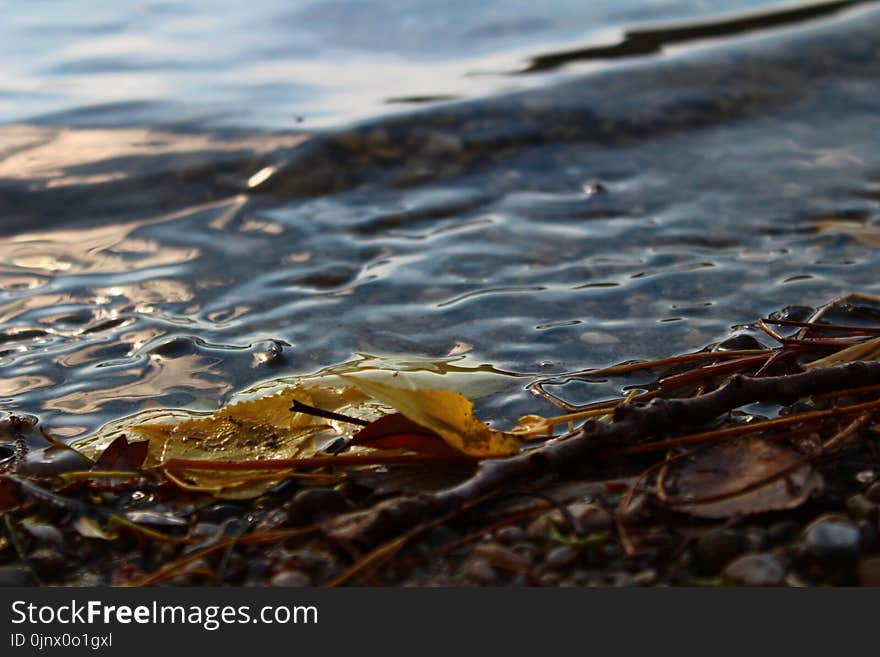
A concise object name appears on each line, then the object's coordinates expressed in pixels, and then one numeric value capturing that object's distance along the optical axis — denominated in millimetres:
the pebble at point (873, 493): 839
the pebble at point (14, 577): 844
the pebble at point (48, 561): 856
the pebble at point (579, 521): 838
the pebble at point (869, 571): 798
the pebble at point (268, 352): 1076
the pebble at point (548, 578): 814
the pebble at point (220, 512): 884
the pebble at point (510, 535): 837
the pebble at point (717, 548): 811
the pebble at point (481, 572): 818
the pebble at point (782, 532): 820
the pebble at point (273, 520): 869
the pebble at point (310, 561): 833
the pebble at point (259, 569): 837
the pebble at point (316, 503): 865
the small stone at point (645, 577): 808
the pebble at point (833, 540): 804
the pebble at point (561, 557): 821
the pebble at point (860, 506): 832
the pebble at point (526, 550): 828
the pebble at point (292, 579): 824
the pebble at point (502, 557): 822
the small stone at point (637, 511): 842
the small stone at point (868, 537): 810
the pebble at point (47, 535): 865
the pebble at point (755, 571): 798
